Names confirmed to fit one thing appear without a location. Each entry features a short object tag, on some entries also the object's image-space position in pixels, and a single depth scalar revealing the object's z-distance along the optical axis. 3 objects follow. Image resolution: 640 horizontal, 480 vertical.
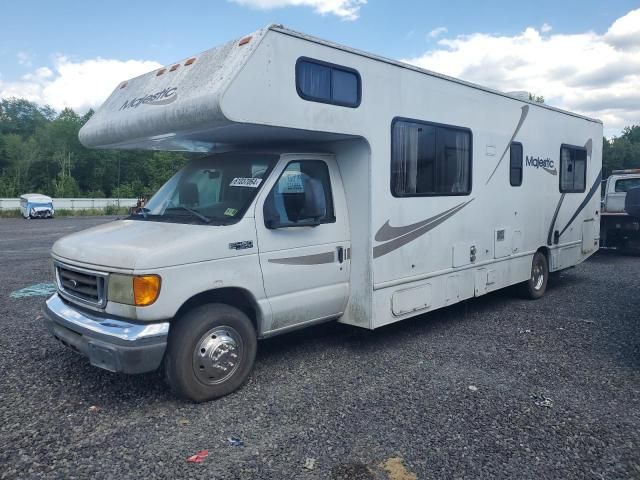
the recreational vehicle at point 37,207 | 33.06
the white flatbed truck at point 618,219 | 13.71
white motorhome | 4.36
